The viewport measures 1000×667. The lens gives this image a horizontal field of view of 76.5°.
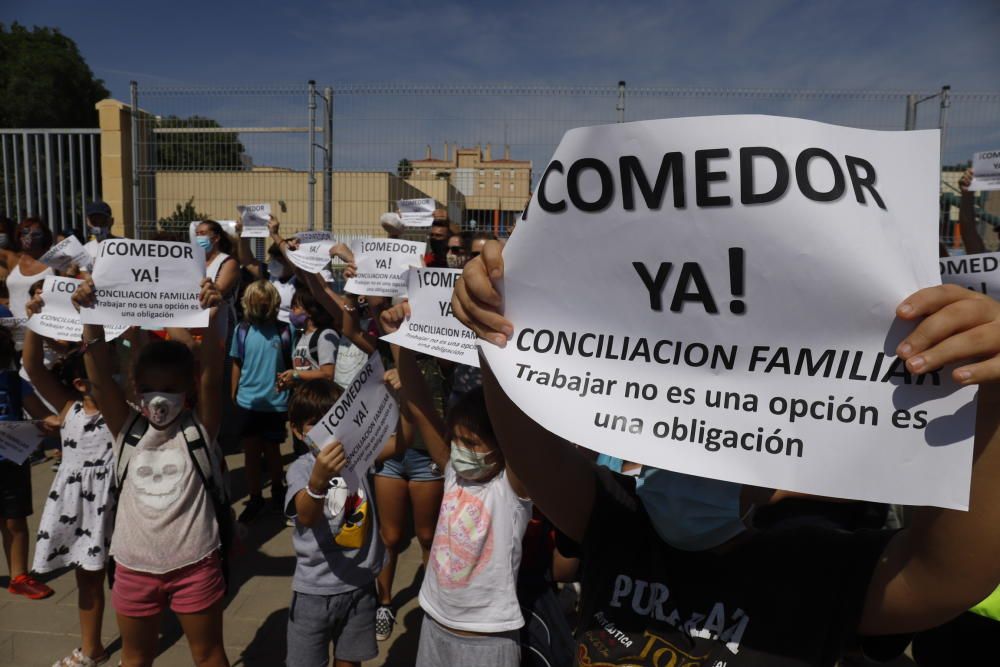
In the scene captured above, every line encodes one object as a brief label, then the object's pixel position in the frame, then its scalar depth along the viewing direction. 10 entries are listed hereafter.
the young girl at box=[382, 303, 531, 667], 2.19
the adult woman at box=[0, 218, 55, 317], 5.05
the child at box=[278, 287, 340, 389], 4.89
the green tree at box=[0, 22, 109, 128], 27.20
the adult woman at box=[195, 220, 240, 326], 4.05
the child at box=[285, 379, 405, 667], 2.49
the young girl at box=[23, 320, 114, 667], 3.06
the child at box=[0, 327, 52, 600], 3.65
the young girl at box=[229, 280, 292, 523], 5.05
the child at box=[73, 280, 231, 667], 2.47
